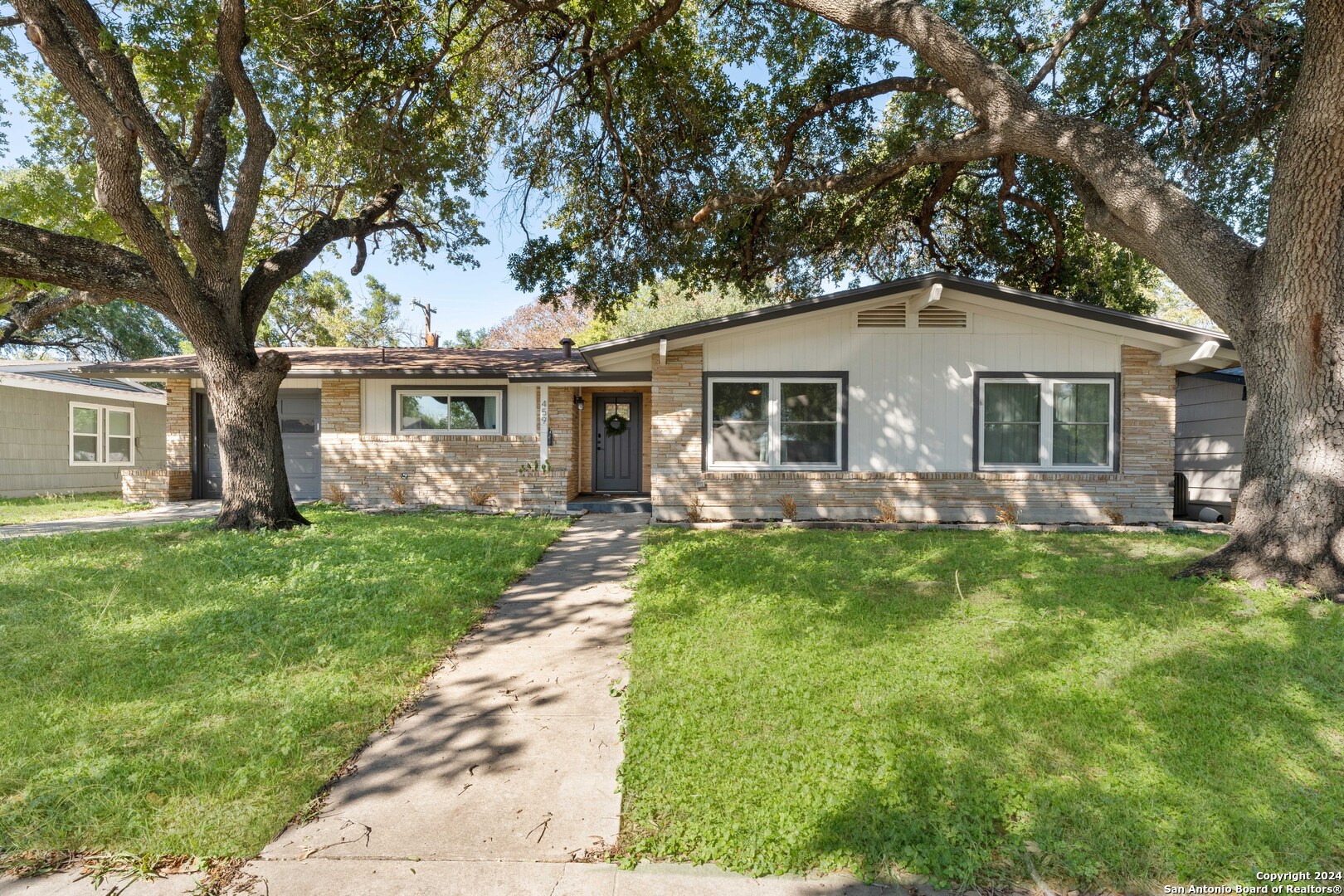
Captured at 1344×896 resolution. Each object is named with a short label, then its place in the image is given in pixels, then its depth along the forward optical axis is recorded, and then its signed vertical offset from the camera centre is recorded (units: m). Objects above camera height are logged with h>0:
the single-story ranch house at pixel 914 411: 8.87 +0.45
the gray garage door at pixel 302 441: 11.78 -0.08
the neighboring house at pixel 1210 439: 9.48 +0.05
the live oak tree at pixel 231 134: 6.80 +4.31
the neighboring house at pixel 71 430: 12.18 +0.13
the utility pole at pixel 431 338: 15.72 +2.67
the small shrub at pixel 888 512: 8.91 -1.10
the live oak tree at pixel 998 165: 4.91 +4.24
